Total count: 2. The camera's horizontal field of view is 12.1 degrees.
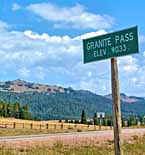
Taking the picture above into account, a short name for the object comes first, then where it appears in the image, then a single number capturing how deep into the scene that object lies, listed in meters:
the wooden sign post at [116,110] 13.33
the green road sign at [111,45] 13.13
